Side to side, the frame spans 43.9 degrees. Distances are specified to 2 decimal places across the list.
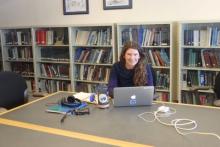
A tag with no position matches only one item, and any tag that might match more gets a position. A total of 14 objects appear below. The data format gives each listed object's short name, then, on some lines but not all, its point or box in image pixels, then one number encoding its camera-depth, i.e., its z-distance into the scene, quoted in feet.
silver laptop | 6.97
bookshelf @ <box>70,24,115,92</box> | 13.12
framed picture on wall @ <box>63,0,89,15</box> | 13.82
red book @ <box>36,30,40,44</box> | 14.67
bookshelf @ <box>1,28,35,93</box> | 15.40
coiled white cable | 5.70
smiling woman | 8.77
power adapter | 6.82
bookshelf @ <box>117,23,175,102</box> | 11.94
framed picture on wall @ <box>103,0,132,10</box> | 12.83
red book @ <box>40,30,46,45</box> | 14.55
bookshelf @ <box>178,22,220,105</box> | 11.07
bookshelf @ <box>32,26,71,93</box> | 14.35
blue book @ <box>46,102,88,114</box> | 7.00
